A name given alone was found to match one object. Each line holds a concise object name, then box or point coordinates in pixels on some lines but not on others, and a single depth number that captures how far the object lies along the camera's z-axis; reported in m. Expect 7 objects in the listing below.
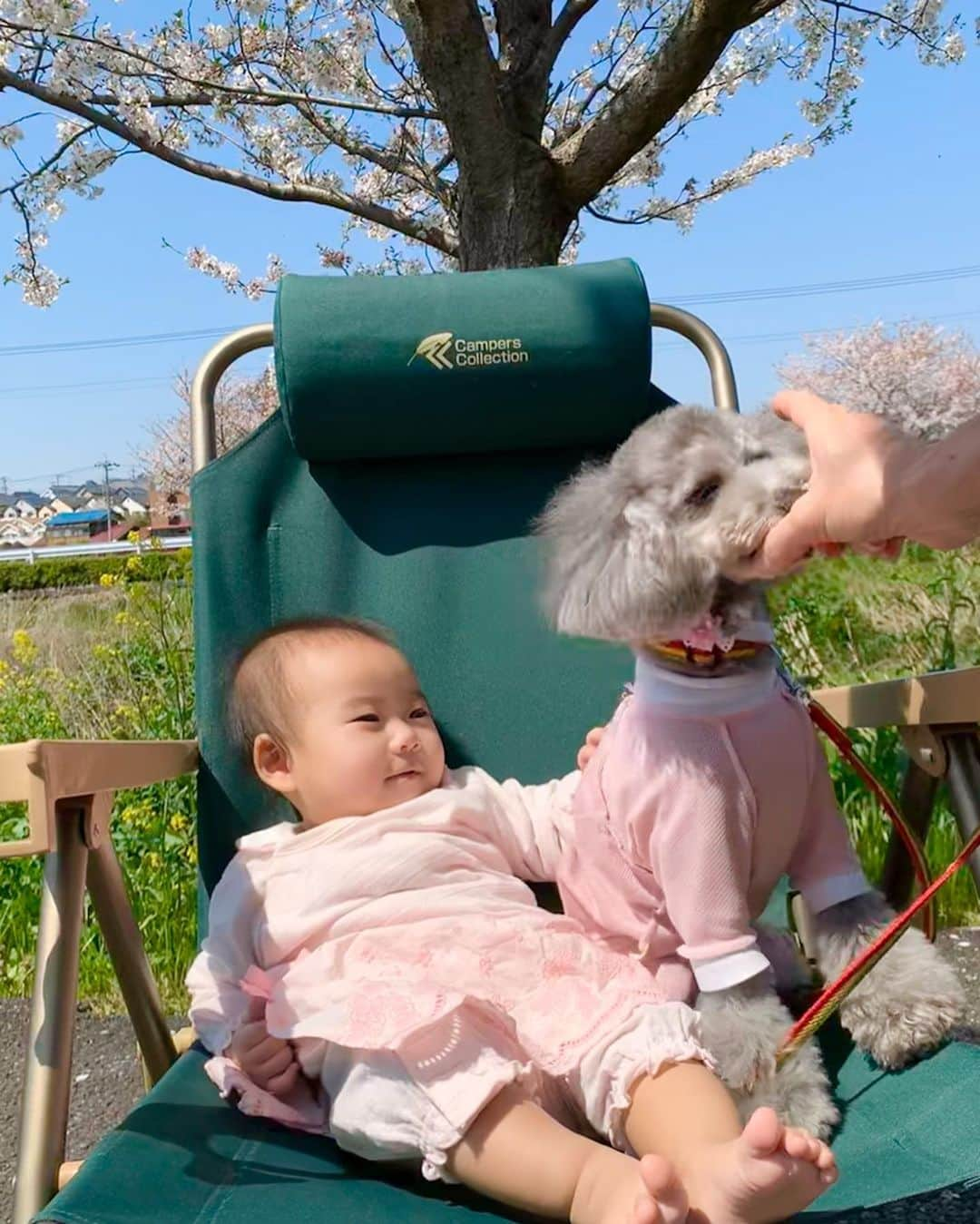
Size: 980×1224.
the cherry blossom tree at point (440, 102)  4.20
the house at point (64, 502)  53.62
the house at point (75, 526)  41.75
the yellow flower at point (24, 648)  3.68
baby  1.21
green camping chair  1.98
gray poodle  1.36
